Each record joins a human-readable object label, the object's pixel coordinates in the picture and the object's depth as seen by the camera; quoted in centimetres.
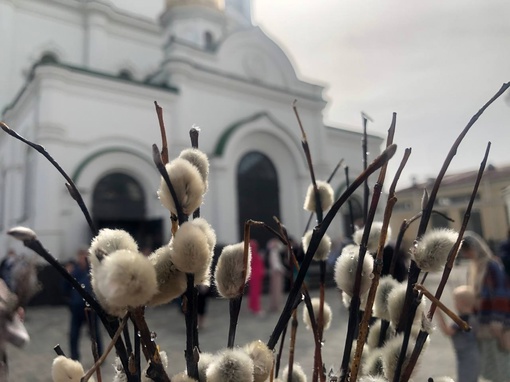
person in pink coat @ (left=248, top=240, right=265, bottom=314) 677
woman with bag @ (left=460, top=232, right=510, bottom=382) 244
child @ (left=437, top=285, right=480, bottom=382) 251
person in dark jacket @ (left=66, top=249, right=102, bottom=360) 416
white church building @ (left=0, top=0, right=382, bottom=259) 803
